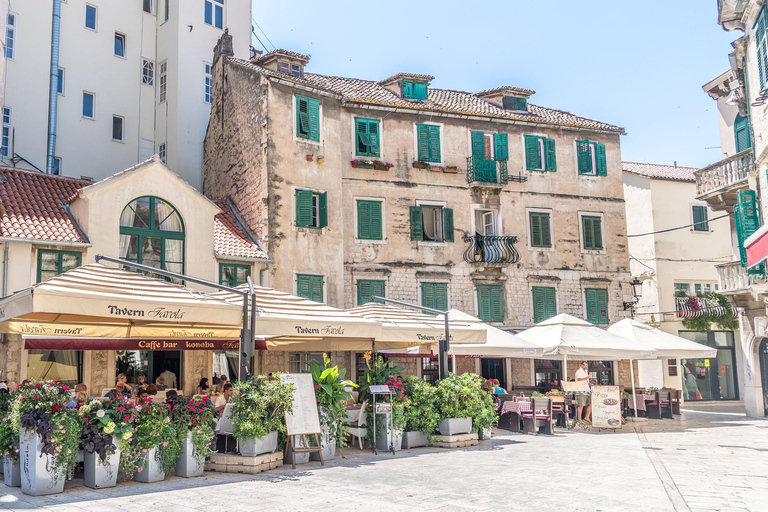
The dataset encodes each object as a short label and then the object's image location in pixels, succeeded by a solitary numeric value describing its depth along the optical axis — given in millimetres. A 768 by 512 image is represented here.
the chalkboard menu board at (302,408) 12672
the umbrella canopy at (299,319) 13289
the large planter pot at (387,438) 14789
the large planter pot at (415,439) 15469
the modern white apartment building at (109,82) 27875
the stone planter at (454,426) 15781
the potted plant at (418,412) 15500
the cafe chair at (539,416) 19297
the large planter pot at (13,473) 10711
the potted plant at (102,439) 10570
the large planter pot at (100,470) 10578
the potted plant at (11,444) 10562
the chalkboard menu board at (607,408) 20297
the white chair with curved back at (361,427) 15144
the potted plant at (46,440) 10047
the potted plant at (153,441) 10991
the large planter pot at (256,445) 12211
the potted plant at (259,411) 12203
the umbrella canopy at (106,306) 10897
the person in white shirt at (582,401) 21672
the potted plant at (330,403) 13625
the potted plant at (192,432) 11523
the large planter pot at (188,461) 11609
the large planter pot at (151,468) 11055
